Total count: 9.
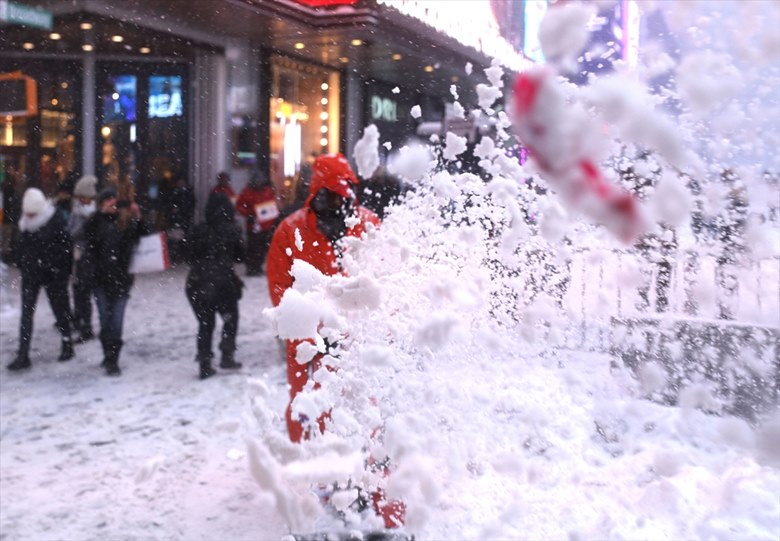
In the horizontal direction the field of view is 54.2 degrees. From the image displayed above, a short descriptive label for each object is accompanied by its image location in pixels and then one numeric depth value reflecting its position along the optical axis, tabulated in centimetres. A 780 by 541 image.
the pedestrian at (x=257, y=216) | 1116
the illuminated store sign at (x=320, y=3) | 1095
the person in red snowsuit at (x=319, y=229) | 325
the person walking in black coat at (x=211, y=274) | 586
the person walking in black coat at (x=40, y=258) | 605
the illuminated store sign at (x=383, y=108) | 1333
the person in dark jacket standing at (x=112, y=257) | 598
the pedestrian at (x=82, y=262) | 638
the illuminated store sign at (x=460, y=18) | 590
